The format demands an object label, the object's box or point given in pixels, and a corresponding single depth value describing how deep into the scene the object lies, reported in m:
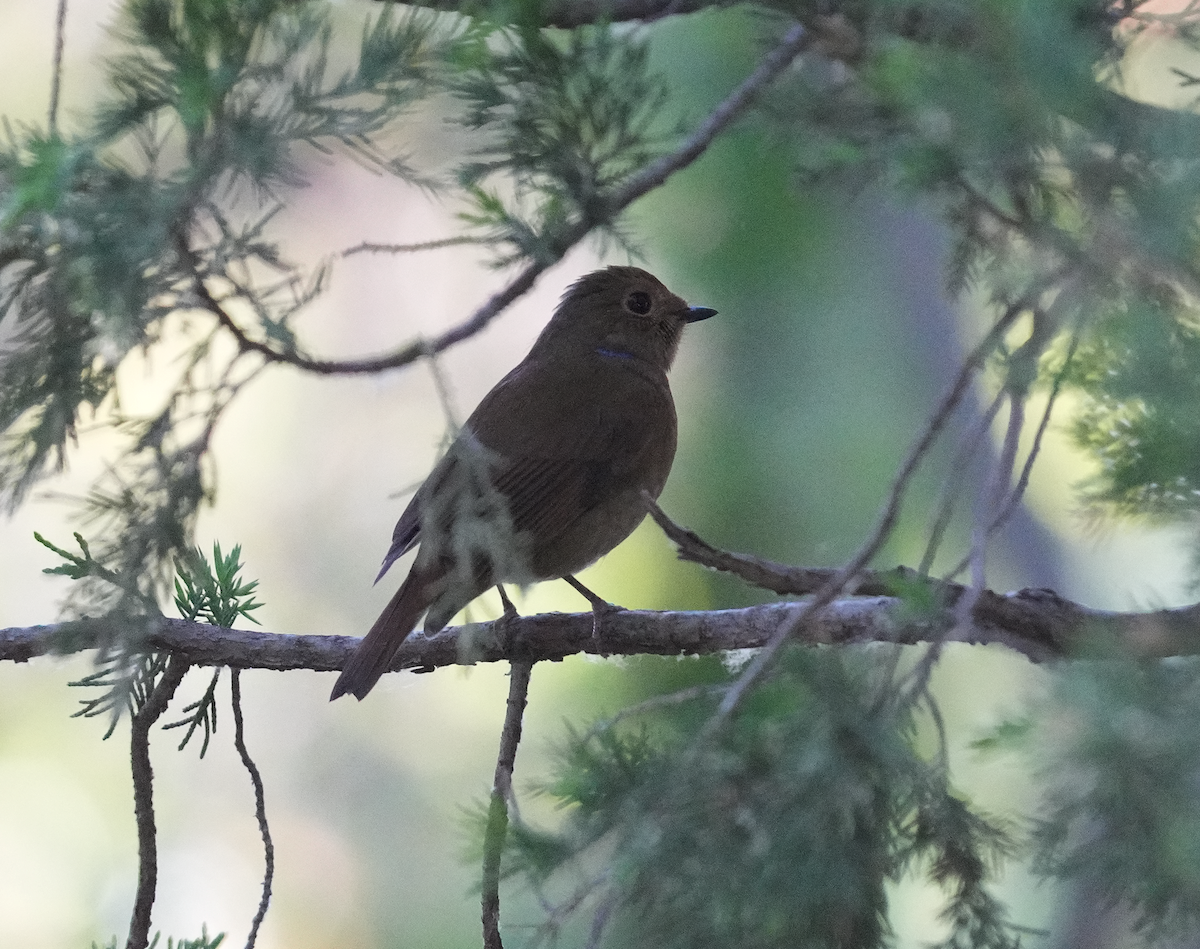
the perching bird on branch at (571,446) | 6.69
